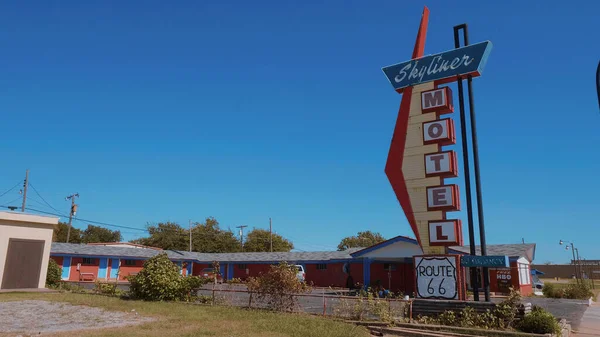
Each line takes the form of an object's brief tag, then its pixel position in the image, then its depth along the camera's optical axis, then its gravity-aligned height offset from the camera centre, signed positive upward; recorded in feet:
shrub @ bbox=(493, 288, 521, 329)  47.16 -3.32
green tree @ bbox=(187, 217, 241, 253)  260.21 +20.47
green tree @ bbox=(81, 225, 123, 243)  291.99 +24.89
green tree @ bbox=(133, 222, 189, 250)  260.83 +21.08
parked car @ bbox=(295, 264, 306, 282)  133.80 +0.82
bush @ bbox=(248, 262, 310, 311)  60.64 -1.66
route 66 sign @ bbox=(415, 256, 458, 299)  53.47 +0.11
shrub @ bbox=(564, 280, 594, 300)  108.88 -2.93
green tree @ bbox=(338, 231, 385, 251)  311.27 +25.43
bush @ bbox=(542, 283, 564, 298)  113.24 -3.13
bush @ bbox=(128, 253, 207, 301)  70.18 -1.45
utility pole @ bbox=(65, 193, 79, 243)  170.07 +23.52
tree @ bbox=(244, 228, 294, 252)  264.85 +19.55
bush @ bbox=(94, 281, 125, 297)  81.05 -3.11
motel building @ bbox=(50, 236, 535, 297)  109.70 +3.98
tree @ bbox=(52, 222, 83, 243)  244.32 +21.46
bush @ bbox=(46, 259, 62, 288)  94.84 -0.89
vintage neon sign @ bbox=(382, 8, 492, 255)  55.52 +17.35
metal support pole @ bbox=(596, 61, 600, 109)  32.35 +14.24
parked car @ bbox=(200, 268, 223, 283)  156.04 +0.75
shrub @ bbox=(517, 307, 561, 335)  44.11 -4.36
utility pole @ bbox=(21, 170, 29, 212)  148.64 +27.78
